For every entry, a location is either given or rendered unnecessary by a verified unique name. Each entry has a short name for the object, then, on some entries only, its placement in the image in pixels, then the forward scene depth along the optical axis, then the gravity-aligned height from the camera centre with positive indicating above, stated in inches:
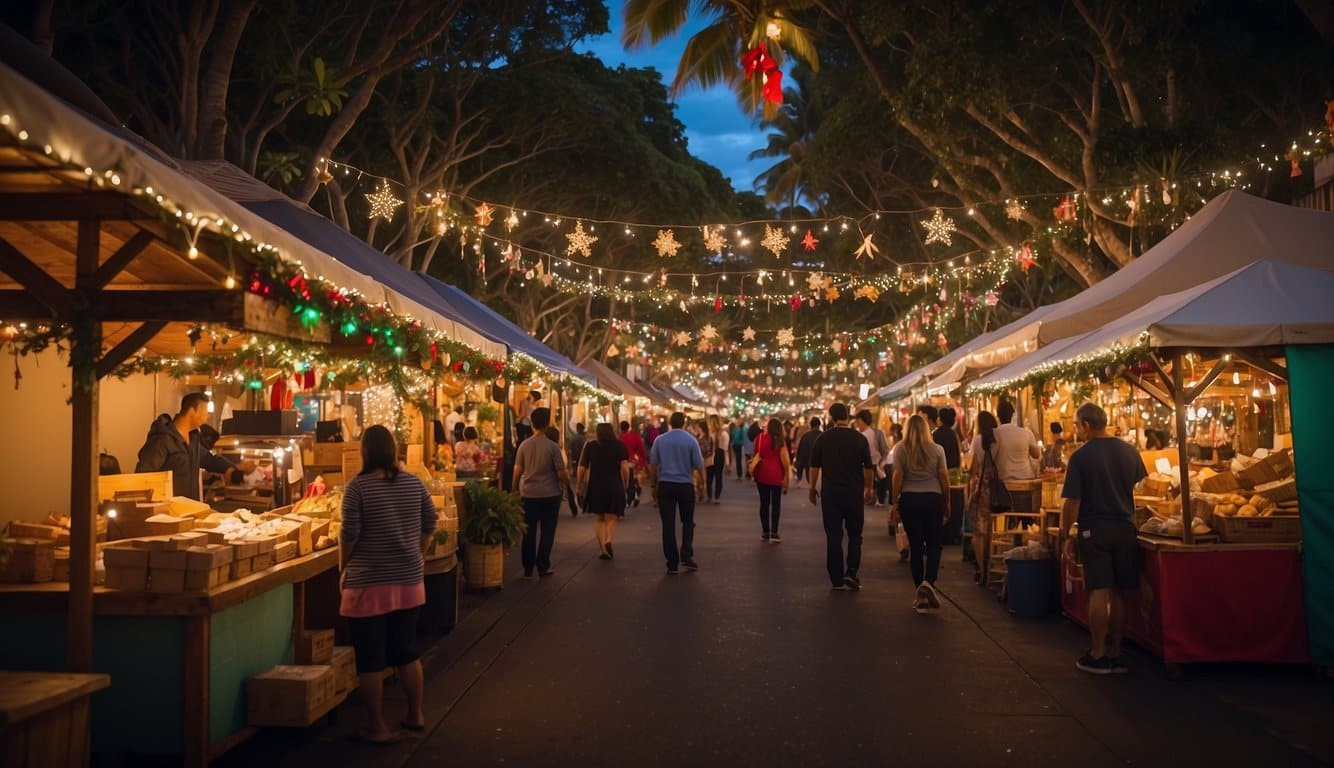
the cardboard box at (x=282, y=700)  226.8 -49.8
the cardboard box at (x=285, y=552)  249.1 -21.2
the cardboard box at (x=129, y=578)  207.8 -21.8
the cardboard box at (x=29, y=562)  211.3 -18.9
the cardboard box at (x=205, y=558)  205.6 -18.2
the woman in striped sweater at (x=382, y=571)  229.1 -23.9
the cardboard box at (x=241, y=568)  224.1 -22.1
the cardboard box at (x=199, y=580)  207.8 -22.5
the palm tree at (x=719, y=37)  574.6 +227.8
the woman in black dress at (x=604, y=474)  504.7 -9.1
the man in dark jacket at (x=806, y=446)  739.4 +3.4
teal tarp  284.7 -8.8
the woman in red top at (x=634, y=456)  865.1 -1.8
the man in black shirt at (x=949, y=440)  610.5 +4.4
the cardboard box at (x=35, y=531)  239.6 -14.4
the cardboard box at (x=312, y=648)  254.5 -44.0
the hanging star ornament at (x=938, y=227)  808.3 +165.3
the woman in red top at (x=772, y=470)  601.6 -10.3
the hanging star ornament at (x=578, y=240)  832.3 +165.3
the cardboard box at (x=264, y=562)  235.3 -22.1
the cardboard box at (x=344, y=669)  253.0 -49.6
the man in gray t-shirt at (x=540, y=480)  462.0 -10.4
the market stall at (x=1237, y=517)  288.0 -20.5
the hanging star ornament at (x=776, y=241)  856.9 +166.6
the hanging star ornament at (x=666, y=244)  917.0 +177.3
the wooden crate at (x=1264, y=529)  293.6 -23.5
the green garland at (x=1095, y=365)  307.6 +25.7
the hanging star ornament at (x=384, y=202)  698.2 +165.4
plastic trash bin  379.6 -49.3
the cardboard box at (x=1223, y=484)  334.3 -12.7
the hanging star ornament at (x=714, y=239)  820.6 +162.7
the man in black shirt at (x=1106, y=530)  292.8 -23.1
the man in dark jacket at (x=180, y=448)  367.6 +5.2
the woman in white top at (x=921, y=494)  399.5 -16.7
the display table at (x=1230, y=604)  287.4 -42.9
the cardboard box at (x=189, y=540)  208.7 -15.1
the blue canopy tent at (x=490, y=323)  597.0 +80.0
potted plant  422.0 -28.5
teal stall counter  206.2 -36.6
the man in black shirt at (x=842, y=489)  430.9 -15.4
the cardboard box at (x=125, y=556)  206.8 -17.6
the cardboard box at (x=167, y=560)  205.0 -18.3
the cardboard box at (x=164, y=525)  236.4 -13.4
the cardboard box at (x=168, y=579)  206.8 -22.0
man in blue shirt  493.0 -10.4
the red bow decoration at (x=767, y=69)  452.9 +163.8
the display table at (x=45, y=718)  160.9 -39.2
